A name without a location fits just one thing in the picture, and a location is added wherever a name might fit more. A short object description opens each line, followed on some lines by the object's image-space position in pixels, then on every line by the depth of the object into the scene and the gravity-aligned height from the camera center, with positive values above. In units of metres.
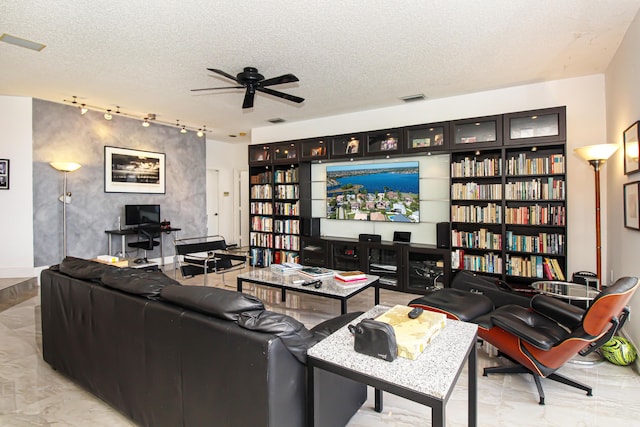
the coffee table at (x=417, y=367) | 1.06 -0.56
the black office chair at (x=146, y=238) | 5.63 -0.38
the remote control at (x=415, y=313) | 1.52 -0.47
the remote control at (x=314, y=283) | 3.21 -0.69
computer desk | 5.49 -0.29
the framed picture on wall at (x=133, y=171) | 5.72 +0.84
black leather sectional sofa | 1.34 -0.66
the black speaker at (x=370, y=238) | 5.03 -0.37
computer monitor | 5.80 +0.05
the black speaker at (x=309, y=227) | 5.61 -0.21
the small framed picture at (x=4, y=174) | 4.71 +0.63
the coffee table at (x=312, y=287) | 3.02 -0.70
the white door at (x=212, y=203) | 7.74 +0.31
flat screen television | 4.88 +0.35
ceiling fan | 3.27 +1.38
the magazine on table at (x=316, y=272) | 3.55 -0.64
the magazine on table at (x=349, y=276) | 3.35 -0.65
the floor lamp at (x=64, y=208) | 5.14 +0.15
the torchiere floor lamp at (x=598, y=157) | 3.13 +0.53
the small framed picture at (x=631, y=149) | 2.63 +0.53
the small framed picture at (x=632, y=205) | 2.62 +0.05
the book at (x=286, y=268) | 3.75 -0.62
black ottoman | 2.60 -0.77
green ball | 2.55 -1.10
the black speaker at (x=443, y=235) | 4.40 -0.29
